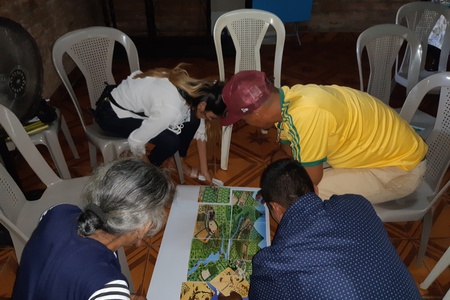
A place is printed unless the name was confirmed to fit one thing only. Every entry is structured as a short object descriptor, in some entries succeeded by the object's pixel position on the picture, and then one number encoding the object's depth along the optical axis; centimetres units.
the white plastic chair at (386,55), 258
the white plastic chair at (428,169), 186
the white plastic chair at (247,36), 268
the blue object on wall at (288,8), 445
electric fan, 179
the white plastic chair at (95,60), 232
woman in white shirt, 202
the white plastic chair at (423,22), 316
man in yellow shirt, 161
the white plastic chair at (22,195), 170
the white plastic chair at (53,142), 236
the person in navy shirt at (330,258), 103
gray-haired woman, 104
